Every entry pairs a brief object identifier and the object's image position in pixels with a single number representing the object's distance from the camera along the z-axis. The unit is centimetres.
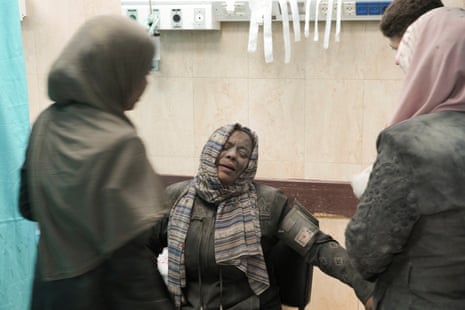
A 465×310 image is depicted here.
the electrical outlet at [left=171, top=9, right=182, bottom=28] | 277
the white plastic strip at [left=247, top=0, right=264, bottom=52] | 263
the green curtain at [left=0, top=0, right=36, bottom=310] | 204
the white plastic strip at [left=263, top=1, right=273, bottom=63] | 262
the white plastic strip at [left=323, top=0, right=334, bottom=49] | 259
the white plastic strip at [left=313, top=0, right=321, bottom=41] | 262
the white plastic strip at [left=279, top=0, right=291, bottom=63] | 262
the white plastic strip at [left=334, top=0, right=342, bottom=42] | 259
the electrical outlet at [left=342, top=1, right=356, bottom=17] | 261
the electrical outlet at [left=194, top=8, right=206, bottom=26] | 274
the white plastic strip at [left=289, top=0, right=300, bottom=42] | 262
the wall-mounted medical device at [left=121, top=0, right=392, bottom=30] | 261
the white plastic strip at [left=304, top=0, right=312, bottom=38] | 262
